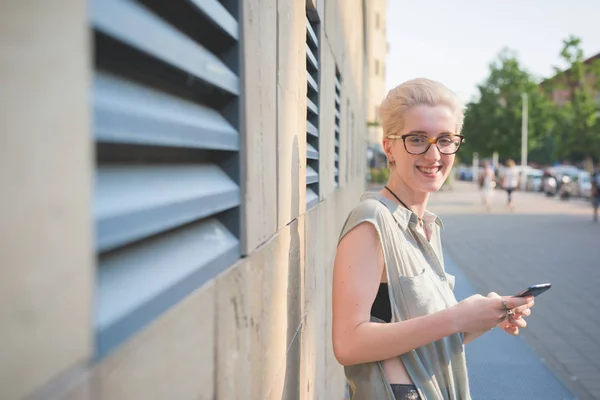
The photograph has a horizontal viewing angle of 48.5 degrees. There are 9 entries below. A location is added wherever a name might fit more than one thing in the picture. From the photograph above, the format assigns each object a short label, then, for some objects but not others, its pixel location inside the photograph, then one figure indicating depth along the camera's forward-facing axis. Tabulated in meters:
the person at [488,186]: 25.19
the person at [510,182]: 25.94
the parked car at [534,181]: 49.25
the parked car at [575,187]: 36.09
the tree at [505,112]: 61.81
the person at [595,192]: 20.89
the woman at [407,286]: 1.90
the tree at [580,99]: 50.25
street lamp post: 58.99
